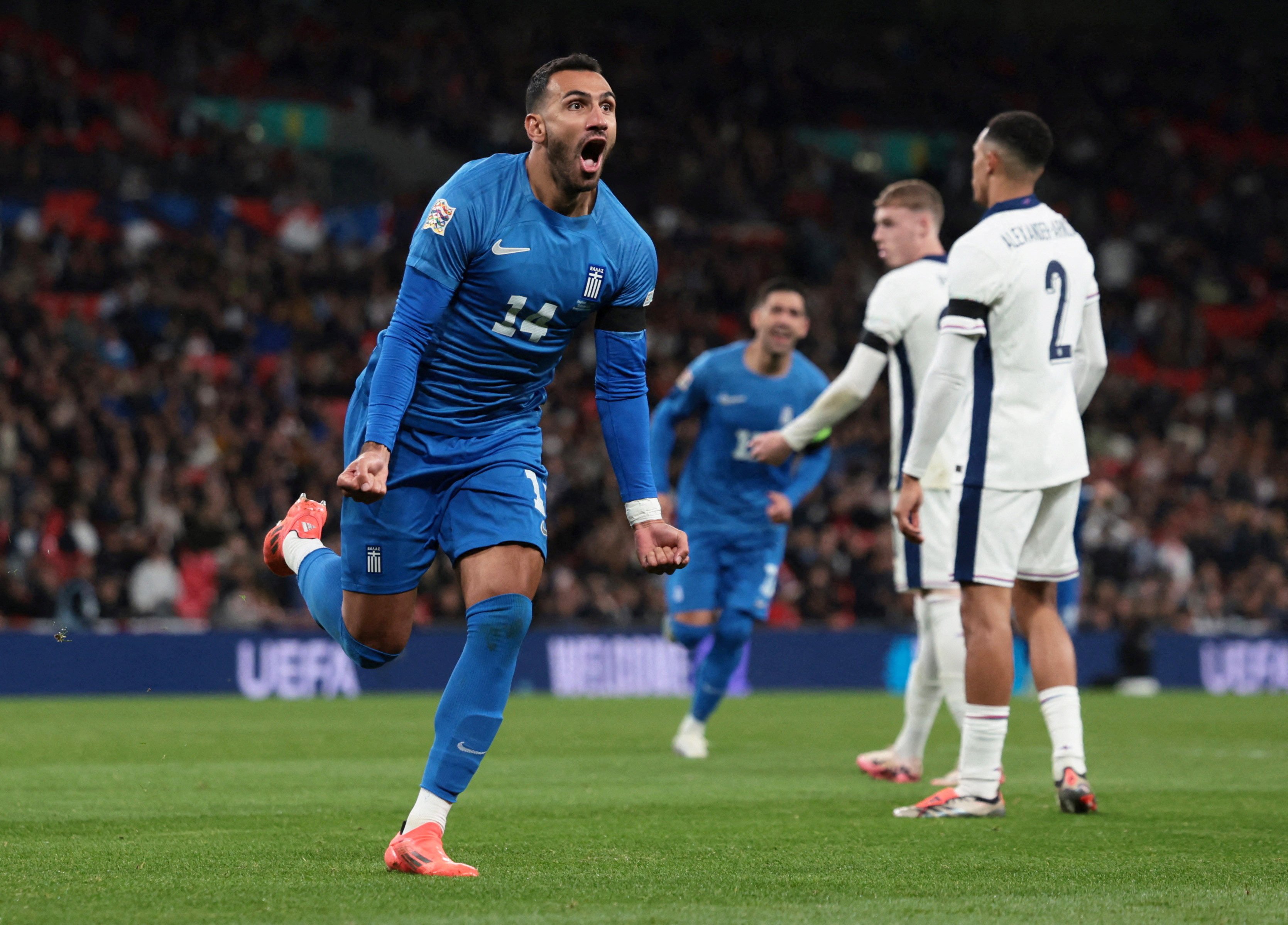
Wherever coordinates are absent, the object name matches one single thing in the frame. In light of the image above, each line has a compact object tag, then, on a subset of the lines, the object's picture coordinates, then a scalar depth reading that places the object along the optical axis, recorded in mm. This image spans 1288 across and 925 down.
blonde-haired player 16437
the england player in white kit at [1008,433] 13445
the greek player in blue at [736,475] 20453
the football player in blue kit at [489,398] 10086
